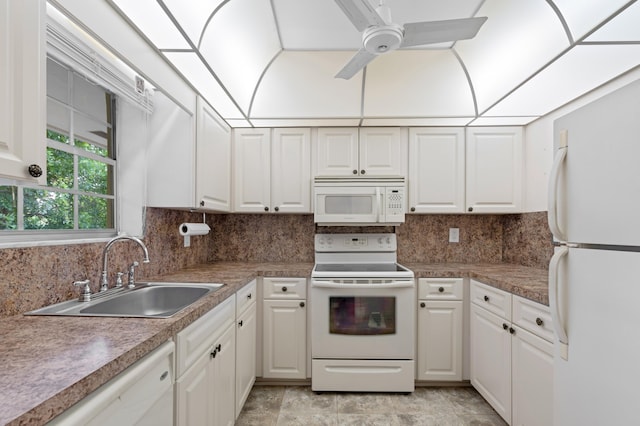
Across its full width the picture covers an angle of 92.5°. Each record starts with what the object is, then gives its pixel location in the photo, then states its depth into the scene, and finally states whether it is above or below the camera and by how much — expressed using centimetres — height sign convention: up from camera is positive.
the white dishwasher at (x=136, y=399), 68 -49
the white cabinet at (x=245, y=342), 191 -87
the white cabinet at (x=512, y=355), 157 -84
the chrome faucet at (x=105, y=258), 151 -23
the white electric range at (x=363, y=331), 226 -87
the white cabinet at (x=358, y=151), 270 +56
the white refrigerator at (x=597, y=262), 88 -15
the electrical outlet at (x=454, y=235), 295 -20
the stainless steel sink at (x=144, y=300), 132 -44
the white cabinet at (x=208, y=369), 119 -71
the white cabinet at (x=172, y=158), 195 +35
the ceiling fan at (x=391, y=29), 129 +85
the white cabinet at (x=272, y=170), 272 +39
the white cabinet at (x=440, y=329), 237 -89
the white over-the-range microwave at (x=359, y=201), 257 +11
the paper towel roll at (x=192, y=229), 196 -10
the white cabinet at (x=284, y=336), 238 -96
